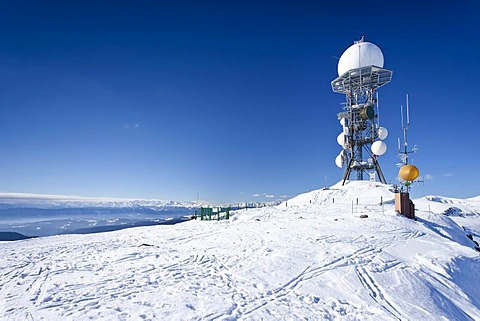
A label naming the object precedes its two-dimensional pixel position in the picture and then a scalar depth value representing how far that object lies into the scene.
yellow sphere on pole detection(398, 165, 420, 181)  24.53
